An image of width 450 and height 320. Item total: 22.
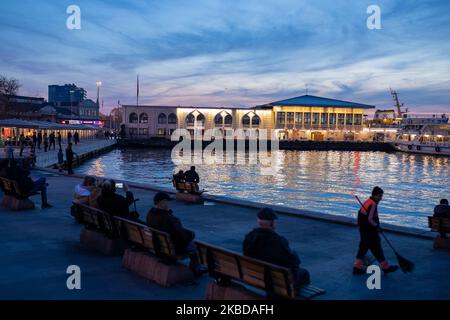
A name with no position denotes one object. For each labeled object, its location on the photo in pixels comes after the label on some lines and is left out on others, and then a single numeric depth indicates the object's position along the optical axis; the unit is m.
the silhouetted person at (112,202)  8.92
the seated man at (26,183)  13.99
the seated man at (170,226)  7.44
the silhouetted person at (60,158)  30.87
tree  77.29
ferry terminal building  111.12
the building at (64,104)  192.45
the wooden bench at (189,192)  16.12
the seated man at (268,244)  5.82
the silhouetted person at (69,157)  26.56
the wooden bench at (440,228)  9.85
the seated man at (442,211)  9.97
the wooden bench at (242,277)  5.46
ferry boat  97.31
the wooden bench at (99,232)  9.01
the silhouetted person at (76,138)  69.03
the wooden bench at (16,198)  13.99
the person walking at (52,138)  53.10
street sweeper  8.15
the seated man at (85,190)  11.58
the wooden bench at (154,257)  7.32
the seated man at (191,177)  16.66
